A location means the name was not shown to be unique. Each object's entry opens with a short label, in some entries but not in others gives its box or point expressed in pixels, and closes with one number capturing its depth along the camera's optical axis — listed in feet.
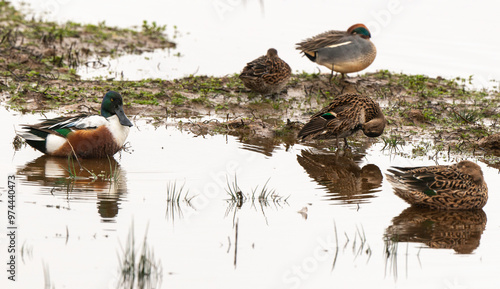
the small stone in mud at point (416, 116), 65.62
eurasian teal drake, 73.31
